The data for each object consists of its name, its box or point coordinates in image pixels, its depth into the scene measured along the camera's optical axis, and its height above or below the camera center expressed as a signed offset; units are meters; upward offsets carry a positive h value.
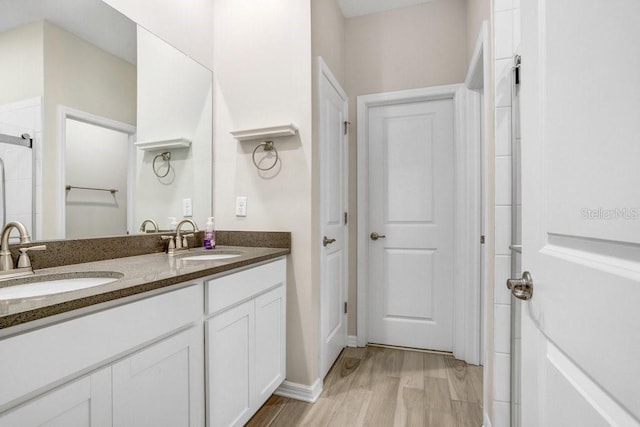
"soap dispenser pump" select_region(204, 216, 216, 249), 1.88 -0.15
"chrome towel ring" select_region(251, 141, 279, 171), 1.88 +0.39
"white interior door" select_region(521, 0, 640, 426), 0.43 +0.00
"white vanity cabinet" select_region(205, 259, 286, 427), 1.25 -0.60
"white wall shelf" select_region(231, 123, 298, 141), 1.77 +0.47
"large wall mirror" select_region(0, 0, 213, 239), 1.14 +0.41
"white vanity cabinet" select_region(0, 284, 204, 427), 0.67 -0.42
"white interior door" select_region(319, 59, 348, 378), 2.01 -0.04
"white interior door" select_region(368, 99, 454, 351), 2.44 -0.10
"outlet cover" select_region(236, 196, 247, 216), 1.97 +0.04
